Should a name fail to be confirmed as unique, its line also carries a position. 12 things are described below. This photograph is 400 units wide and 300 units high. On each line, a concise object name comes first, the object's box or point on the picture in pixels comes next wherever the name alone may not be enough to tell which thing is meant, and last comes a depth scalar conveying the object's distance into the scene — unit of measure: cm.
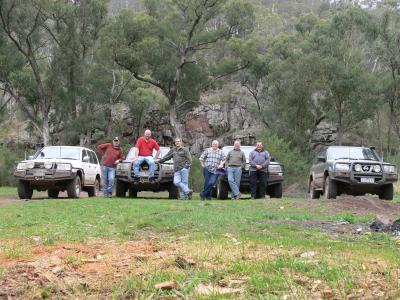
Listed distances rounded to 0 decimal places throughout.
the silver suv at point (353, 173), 1520
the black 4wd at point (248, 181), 1727
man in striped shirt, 1631
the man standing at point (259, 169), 1652
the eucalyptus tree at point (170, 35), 3309
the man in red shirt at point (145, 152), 1612
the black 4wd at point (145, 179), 1620
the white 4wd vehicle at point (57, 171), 1619
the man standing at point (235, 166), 1630
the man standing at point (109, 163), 1717
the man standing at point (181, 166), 1586
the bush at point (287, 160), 2908
